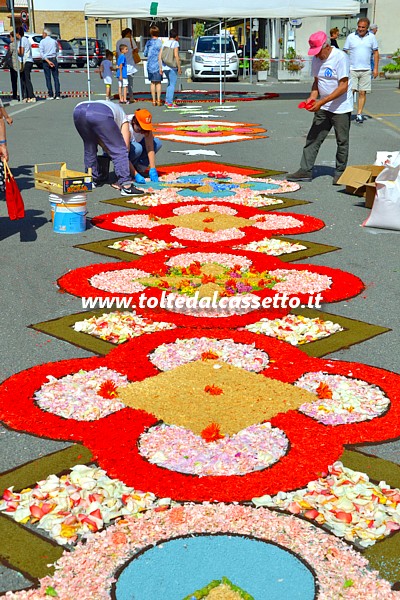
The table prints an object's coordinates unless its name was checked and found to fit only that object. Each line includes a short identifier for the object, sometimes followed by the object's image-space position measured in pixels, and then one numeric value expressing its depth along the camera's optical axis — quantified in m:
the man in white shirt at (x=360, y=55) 17.48
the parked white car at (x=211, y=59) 35.34
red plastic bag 7.43
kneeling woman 9.91
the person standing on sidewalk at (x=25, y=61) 23.42
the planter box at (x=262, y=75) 36.39
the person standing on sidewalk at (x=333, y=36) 21.58
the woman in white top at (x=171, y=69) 22.42
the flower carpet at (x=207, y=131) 15.67
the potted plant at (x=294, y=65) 36.75
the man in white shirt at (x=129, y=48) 23.11
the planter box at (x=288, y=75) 36.81
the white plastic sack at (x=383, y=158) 8.42
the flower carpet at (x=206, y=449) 2.94
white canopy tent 22.59
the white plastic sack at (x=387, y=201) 7.96
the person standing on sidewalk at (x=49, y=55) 24.70
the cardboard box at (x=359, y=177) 9.38
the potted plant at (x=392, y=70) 36.66
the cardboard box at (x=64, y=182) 7.56
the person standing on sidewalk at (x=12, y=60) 22.78
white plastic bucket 7.89
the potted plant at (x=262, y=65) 36.49
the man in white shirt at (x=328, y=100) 10.13
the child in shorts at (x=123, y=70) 22.94
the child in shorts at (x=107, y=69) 23.87
